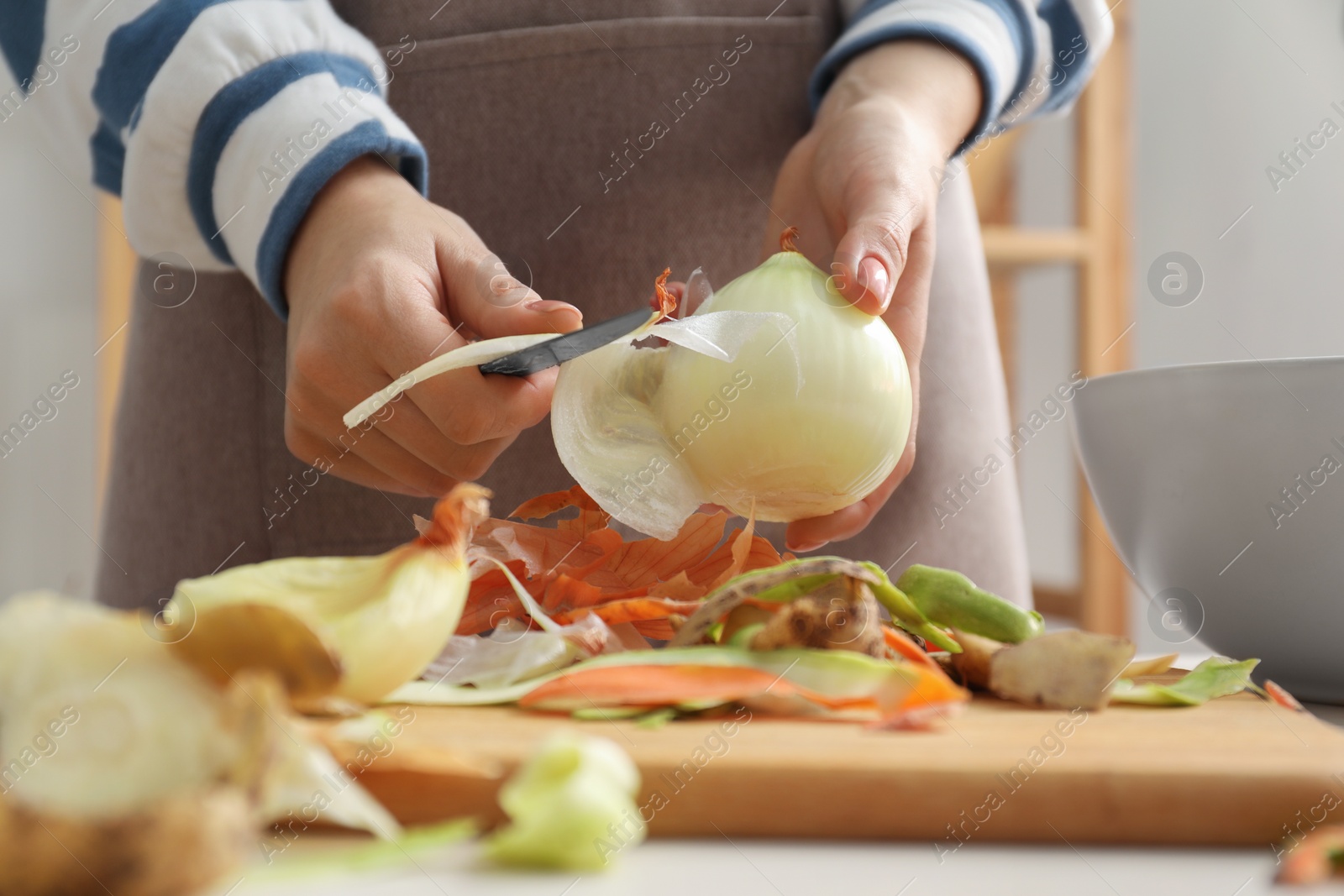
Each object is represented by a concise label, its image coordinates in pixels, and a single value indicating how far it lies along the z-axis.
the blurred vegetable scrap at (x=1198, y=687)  0.42
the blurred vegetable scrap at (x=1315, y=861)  0.25
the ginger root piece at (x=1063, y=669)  0.40
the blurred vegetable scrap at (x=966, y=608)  0.46
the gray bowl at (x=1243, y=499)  0.51
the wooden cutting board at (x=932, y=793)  0.30
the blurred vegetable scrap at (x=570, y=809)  0.26
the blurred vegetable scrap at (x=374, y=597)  0.34
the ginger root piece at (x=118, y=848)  0.22
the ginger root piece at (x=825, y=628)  0.38
